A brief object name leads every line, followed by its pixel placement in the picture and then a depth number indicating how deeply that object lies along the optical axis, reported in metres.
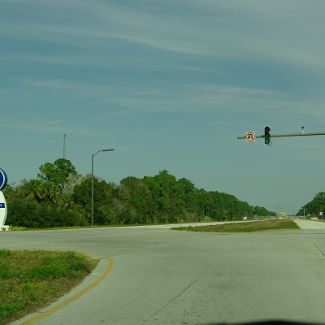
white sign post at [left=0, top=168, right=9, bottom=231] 27.38
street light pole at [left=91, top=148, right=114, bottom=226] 58.57
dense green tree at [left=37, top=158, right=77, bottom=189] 79.94
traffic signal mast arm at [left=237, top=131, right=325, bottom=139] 33.05
